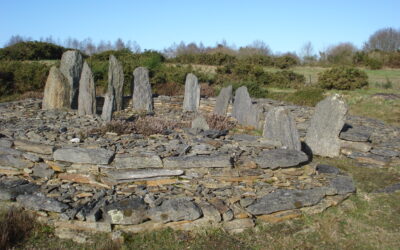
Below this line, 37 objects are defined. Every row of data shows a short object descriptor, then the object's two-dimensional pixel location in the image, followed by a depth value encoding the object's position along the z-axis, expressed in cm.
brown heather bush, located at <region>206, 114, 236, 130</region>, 913
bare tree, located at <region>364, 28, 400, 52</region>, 4589
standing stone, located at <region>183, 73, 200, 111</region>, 1191
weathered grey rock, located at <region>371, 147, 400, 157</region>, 844
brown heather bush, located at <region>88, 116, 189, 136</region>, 753
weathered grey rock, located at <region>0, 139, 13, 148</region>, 634
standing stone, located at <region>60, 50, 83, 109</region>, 1016
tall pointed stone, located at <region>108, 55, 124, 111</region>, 1048
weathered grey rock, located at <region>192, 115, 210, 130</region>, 836
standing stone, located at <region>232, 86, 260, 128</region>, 1005
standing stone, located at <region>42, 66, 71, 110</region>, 963
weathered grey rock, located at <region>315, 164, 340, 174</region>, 693
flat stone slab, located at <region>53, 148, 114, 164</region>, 584
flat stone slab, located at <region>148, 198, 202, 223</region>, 489
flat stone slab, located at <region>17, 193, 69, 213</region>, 493
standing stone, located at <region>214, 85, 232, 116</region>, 1143
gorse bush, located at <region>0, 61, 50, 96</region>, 1391
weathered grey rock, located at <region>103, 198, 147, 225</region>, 479
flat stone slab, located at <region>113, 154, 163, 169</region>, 584
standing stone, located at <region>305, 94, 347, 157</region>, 851
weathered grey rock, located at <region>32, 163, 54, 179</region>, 586
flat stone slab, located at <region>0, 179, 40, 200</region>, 522
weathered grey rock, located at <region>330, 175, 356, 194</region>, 622
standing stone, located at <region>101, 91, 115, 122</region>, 876
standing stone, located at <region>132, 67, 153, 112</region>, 1130
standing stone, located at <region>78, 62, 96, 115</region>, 941
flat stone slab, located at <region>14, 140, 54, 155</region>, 603
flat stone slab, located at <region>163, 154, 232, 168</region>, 596
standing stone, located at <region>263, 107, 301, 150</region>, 777
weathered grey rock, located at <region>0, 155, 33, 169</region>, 605
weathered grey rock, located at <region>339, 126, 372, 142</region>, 884
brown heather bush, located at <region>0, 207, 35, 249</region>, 421
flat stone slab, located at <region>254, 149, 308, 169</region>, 640
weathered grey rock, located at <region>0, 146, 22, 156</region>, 614
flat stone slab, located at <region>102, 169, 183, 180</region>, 569
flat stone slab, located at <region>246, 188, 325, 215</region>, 535
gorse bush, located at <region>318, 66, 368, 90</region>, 1864
